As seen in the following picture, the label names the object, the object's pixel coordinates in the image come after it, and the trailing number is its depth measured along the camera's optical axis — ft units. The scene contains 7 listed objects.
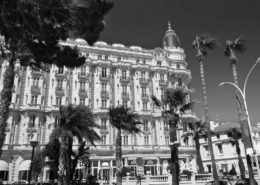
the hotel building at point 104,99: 127.34
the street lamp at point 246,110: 49.18
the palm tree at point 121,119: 81.66
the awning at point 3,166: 107.14
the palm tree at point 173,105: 63.31
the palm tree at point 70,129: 63.10
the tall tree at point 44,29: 37.73
